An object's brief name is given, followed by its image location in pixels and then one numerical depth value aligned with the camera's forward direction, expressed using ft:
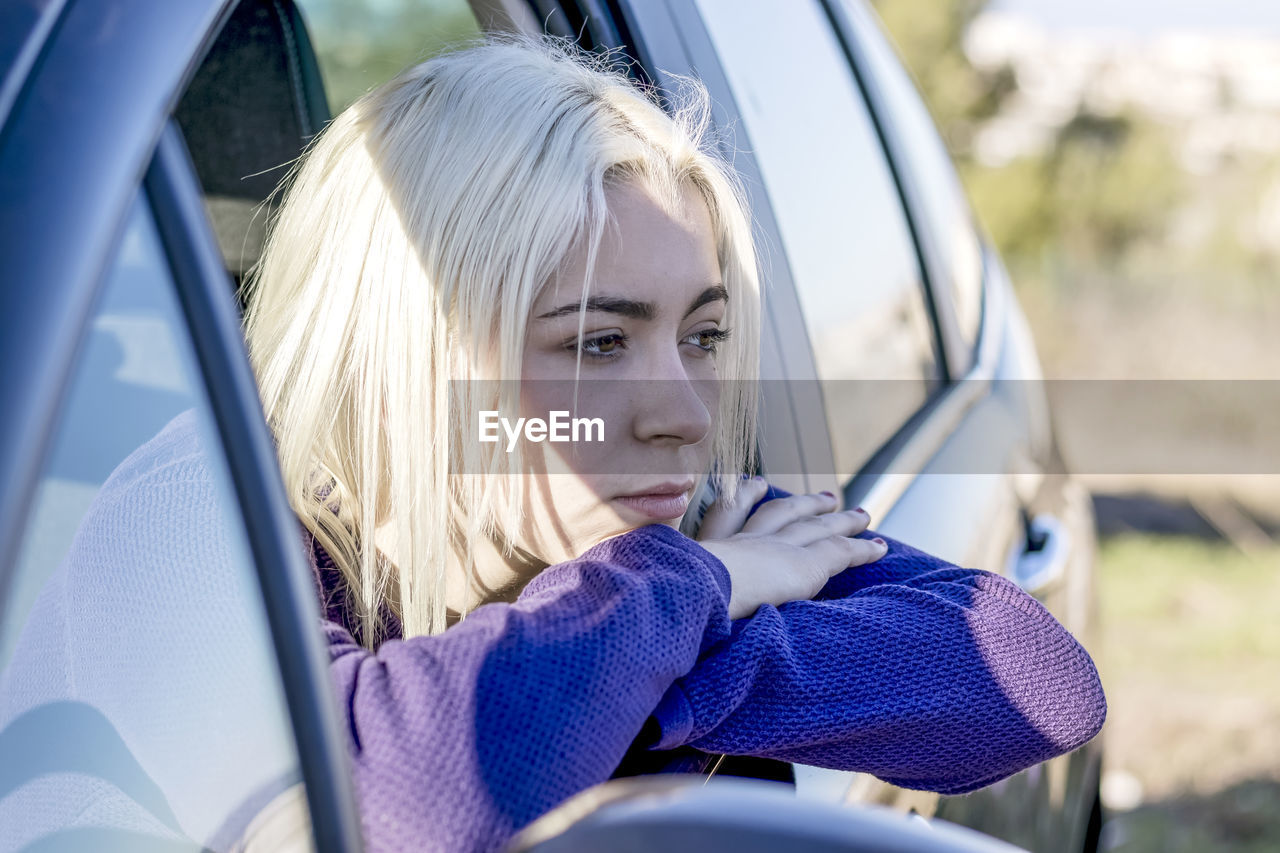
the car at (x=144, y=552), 2.14
